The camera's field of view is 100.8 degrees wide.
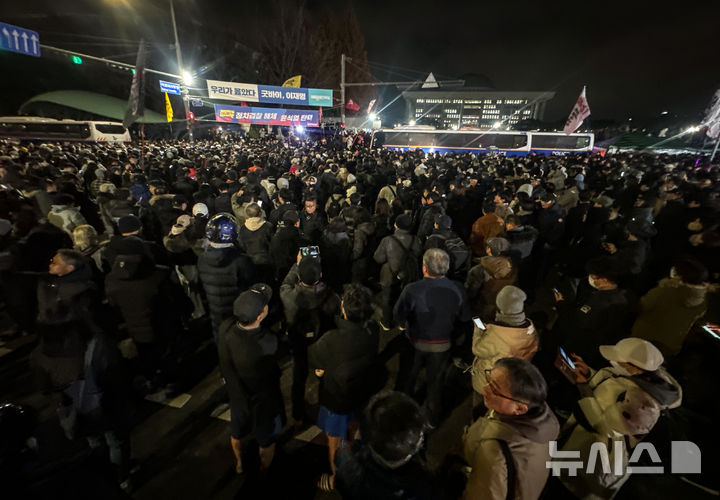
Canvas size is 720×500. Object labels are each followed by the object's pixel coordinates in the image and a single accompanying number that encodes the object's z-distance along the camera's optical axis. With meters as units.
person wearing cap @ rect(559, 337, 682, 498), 1.82
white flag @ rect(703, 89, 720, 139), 16.58
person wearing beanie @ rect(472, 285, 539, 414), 2.54
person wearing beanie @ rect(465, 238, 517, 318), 3.67
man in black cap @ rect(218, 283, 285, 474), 2.35
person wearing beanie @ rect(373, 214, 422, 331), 4.64
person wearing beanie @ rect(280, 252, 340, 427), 3.07
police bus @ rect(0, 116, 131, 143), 23.39
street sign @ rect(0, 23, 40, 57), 10.52
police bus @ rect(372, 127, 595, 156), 24.05
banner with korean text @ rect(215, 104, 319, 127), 20.30
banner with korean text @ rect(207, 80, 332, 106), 20.45
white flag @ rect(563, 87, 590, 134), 19.92
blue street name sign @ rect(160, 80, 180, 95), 16.24
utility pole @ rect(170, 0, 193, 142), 16.72
